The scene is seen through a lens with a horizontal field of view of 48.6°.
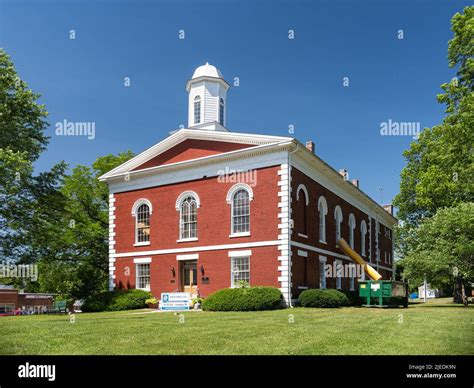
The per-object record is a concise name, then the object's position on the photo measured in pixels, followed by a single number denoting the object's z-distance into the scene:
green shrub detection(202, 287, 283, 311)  23.41
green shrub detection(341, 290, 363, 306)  29.43
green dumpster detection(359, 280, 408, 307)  26.91
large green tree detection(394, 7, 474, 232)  26.60
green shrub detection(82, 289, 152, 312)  27.62
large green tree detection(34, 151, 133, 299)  40.78
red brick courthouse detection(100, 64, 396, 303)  26.67
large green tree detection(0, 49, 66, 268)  27.09
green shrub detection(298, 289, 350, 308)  25.23
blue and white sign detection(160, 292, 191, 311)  24.70
